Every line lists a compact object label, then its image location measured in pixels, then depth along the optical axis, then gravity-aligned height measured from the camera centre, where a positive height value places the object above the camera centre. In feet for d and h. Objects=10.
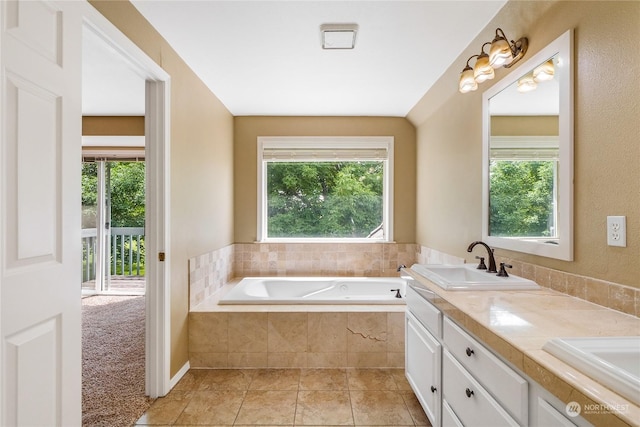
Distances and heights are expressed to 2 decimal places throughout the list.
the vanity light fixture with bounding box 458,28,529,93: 5.62 +2.76
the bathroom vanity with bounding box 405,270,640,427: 2.37 -1.46
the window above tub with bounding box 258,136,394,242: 12.84 +0.59
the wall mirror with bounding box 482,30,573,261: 4.82 +0.98
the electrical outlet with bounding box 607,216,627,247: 3.93 -0.23
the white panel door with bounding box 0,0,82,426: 3.28 -0.01
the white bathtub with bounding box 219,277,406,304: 11.34 -2.62
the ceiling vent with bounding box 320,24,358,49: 6.48 +3.63
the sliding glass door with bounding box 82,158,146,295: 15.16 -0.67
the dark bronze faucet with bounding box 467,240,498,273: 6.23 -0.97
